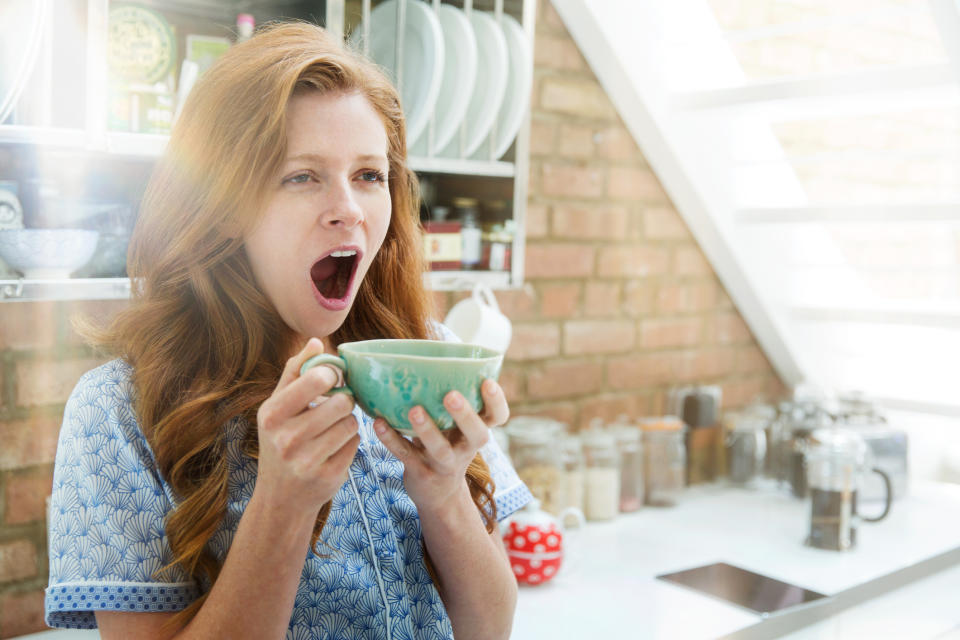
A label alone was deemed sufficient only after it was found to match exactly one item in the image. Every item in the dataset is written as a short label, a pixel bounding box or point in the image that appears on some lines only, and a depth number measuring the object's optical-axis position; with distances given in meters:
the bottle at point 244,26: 1.31
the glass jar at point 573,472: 1.91
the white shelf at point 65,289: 1.11
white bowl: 1.14
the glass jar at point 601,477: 1.94
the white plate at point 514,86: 1.59
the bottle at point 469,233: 1.63
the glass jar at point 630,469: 2.01
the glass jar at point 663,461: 2.07
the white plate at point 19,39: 1.10
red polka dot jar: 1.53
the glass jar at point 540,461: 1.82
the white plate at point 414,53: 1.42
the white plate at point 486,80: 1.55
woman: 0.85
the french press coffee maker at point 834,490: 1.79
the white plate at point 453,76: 1.49
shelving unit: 1.12
